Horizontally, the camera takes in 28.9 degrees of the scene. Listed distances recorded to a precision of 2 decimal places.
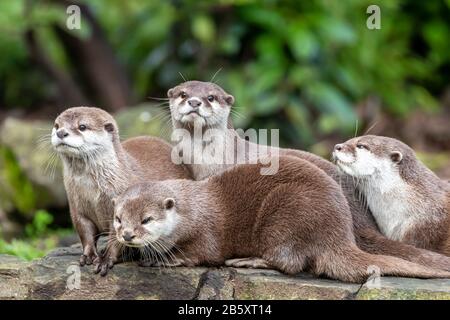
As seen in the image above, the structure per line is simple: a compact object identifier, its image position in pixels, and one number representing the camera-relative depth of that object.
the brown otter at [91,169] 4.73
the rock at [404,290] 4.30
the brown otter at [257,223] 4.53
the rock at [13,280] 4.68
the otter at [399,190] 4.82
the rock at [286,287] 4.41
